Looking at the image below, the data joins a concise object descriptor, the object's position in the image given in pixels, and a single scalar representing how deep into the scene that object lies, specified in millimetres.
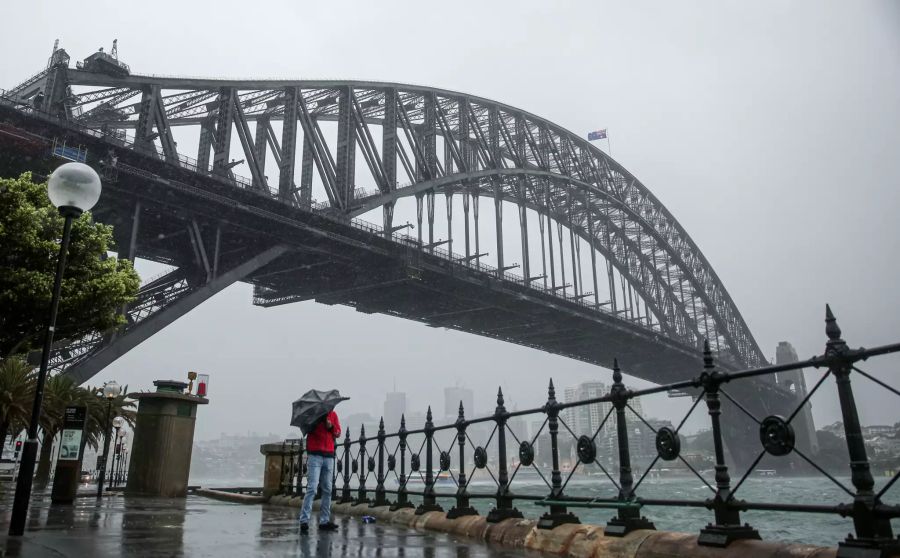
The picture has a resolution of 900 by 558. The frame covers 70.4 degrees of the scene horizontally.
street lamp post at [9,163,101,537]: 6352
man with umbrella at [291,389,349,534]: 7785
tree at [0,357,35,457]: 14633
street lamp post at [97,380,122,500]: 17188
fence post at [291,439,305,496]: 13300
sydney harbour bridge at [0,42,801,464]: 27516
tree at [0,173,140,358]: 11656
